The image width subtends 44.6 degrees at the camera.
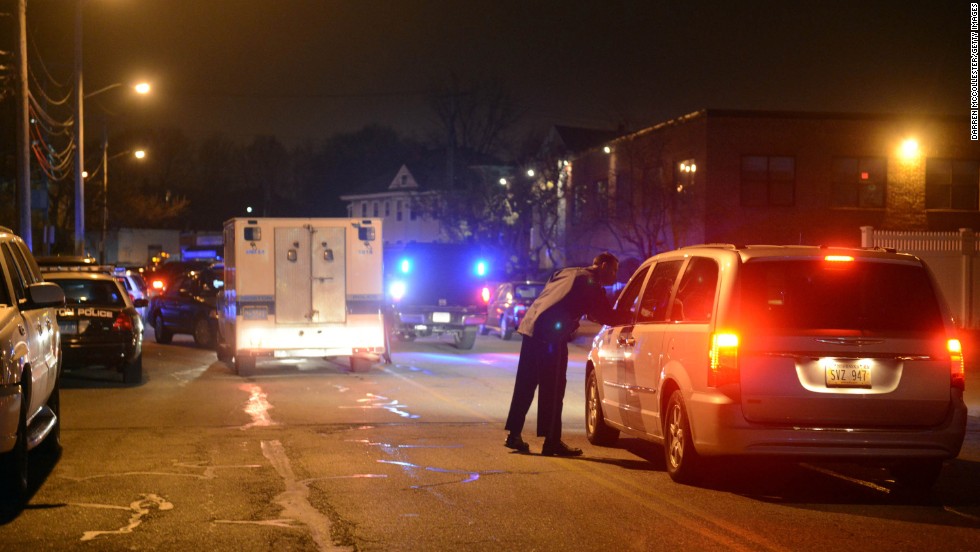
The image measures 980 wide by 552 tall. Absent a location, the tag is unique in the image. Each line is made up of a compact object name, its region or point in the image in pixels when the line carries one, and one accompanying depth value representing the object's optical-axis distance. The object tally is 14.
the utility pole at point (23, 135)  25.23
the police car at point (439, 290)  27.30
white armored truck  19.06
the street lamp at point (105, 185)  56.03
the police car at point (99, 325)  17.38
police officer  10.73
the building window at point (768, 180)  40.38
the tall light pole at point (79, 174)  35.19
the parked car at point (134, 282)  30.84
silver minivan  8.57
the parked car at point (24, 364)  8.08
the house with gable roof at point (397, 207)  87.31
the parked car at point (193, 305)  26.30
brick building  40.06
